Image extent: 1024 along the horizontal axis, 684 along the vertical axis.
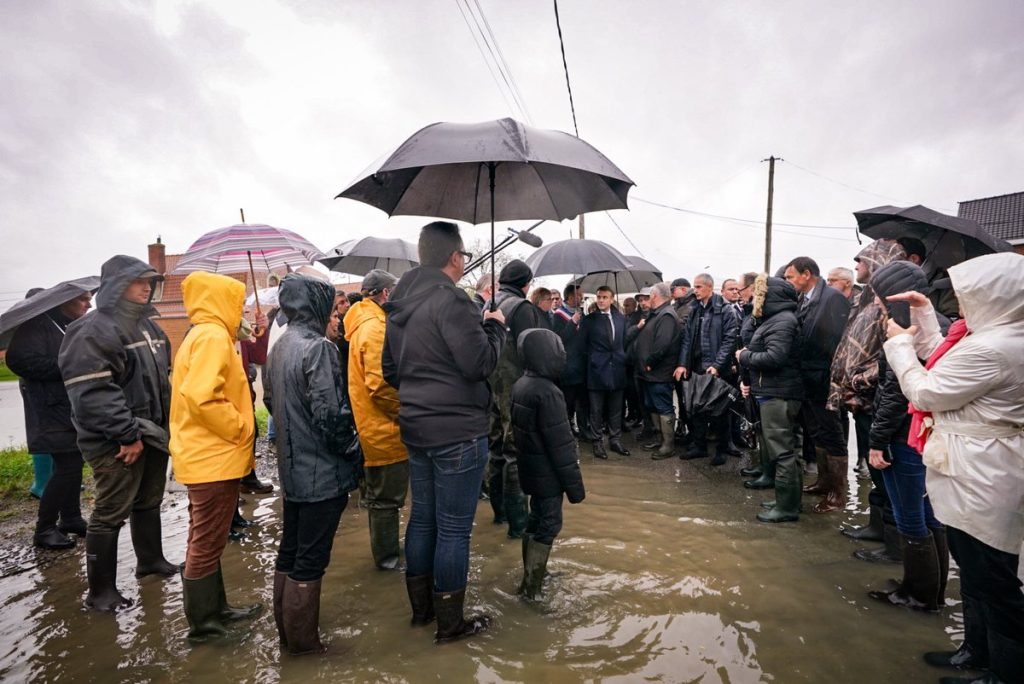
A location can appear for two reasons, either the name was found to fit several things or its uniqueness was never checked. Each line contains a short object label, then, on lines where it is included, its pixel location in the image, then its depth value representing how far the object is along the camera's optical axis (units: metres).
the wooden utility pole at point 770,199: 23.05
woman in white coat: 2.11
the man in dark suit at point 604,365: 6.75
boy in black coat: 3.06
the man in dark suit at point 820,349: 4.66
